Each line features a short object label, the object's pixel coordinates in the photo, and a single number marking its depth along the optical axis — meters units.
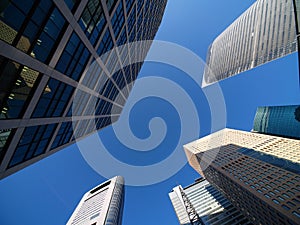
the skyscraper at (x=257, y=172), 46.50
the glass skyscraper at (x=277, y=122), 119.81
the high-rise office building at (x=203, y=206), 78.81
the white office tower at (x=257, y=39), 76.88
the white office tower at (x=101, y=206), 77.06
